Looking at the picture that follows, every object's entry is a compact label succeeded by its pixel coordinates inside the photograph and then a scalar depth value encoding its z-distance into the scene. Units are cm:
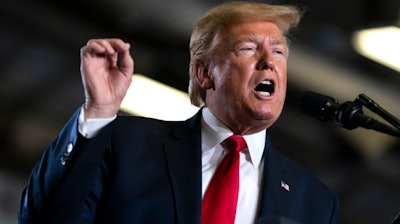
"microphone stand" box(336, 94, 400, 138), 302
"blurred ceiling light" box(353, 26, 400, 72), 457
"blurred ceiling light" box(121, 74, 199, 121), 507
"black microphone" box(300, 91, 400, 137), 303
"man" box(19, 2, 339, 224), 314
